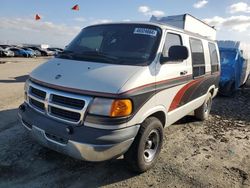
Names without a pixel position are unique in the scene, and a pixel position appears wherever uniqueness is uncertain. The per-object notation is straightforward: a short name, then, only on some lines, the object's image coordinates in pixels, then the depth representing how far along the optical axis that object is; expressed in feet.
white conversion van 7.54
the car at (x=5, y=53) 77.55
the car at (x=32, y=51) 93.67
